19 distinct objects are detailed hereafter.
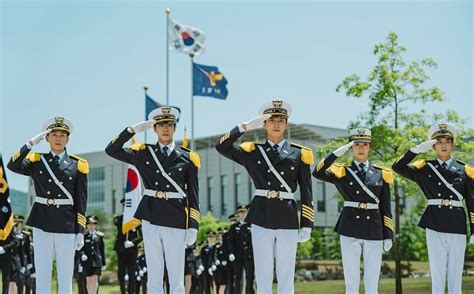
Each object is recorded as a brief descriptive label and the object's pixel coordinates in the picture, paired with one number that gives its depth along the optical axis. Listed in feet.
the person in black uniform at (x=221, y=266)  55.06
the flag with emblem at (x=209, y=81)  93.71
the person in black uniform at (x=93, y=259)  48.19
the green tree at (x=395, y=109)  66.74
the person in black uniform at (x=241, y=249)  47.24
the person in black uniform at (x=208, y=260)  58.80
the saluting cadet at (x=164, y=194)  25.53
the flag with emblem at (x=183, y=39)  98.48
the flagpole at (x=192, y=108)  93.29
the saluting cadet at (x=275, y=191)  25.35
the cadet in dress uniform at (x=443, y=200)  28.63
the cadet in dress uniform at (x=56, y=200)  27.25
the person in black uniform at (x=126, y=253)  50.72
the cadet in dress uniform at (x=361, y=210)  28.19
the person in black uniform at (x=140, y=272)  54.85
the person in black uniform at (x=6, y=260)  44.37
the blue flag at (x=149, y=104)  81.71
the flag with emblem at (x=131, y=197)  50.24
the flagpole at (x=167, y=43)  96.23
